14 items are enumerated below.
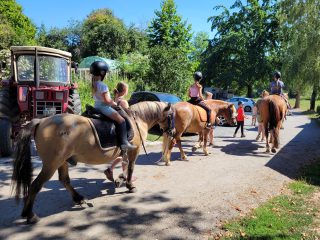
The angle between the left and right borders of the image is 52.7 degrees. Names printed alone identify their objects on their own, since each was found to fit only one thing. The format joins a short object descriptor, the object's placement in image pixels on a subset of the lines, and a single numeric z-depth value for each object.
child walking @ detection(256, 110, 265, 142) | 13.29
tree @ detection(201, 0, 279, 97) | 44.16
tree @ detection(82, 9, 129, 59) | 39.38
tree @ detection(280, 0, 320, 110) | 24.80
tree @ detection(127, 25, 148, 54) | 40.97
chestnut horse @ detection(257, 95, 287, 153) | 10.61
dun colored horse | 4.81
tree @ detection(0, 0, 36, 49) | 37.14
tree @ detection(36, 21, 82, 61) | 44.97
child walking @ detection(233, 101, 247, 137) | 14.52
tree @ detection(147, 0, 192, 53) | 29.38
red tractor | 9.53
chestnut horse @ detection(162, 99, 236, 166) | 8.68
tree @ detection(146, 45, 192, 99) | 21.25
